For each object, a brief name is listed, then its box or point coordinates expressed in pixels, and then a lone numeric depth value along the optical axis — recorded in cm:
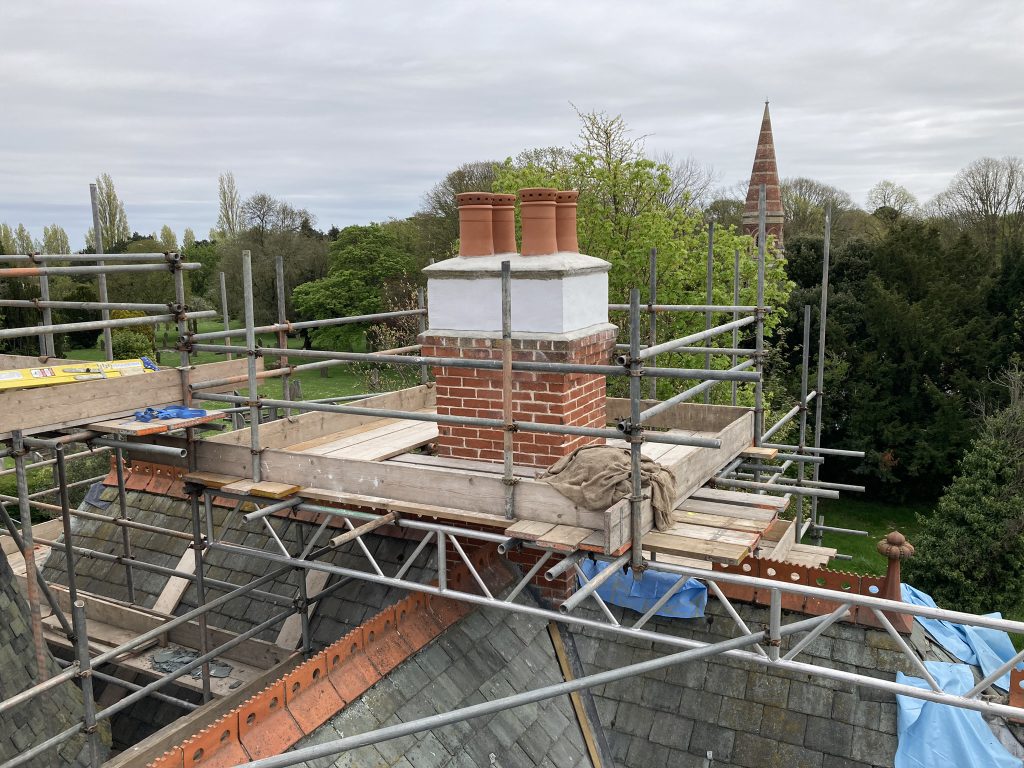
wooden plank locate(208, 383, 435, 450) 752
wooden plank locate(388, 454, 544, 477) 657
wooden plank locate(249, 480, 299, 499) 630
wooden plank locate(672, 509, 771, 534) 567
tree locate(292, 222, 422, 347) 4022
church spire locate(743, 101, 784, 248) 3098
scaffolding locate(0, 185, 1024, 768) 486
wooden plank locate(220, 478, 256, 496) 644
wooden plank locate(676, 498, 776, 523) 595
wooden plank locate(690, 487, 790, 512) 623
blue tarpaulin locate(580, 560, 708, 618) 685
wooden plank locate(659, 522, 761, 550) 538
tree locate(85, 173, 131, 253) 5728
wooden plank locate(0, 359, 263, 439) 570
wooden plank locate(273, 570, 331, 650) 763
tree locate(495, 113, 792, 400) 2008
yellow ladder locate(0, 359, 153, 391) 588
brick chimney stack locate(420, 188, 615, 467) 650
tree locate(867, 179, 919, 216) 4938
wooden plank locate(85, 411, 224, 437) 618
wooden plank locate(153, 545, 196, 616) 873
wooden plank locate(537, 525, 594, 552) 521
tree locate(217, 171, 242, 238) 5922
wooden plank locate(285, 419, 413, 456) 761
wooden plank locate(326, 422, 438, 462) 720
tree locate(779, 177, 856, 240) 4066
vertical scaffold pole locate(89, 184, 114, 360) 907
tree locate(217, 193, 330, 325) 4116
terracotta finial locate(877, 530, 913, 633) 580
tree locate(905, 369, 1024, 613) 1936
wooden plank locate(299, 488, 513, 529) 570
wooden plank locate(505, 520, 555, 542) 538
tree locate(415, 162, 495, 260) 3859
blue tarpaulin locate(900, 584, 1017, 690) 688
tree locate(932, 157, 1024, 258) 3644
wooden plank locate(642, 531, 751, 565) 513
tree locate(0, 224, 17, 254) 5814
